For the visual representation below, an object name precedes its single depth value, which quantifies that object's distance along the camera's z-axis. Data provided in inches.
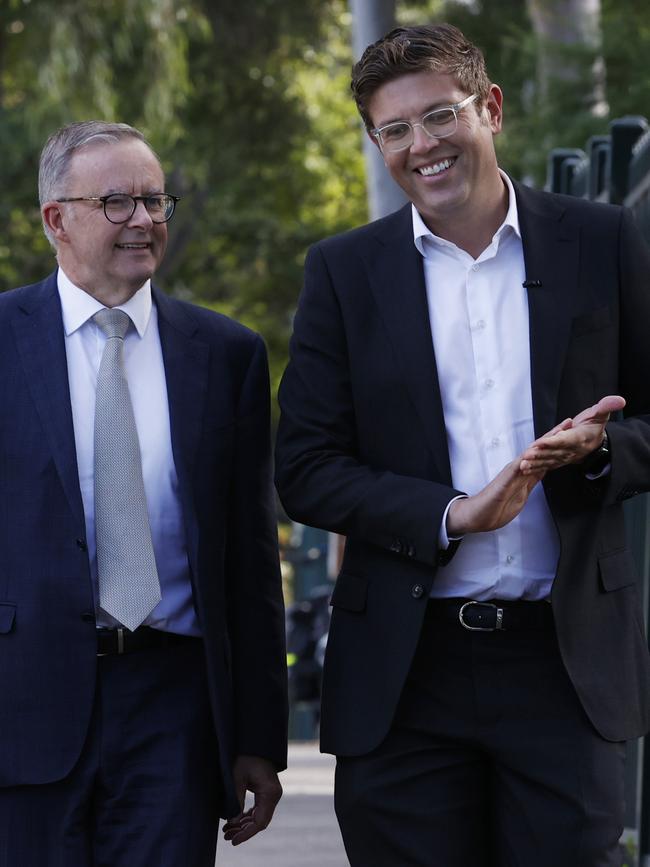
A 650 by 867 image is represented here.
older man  284.5
